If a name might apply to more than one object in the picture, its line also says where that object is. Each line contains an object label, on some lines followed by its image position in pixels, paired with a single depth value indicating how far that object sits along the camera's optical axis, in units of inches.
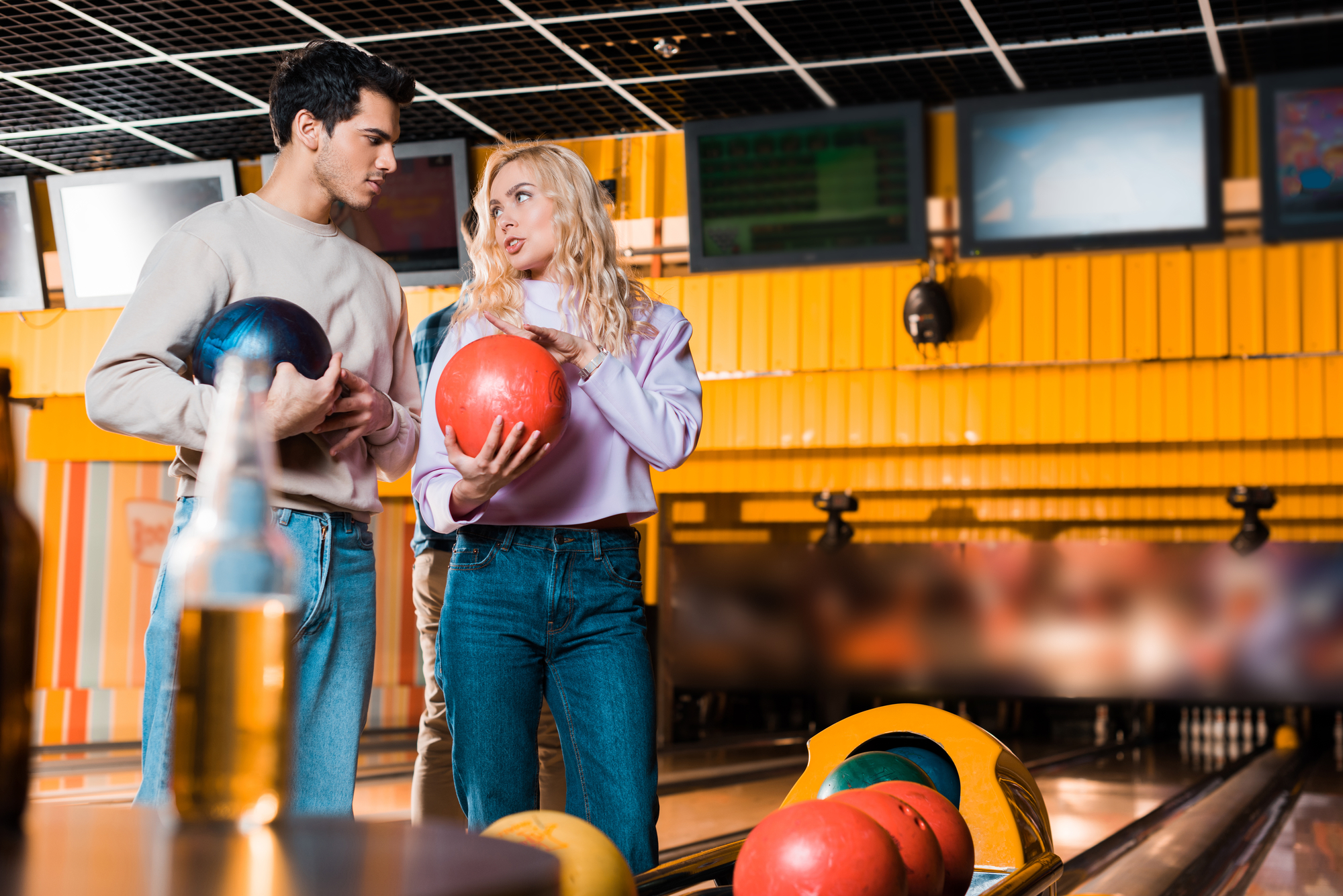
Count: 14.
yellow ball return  72.9
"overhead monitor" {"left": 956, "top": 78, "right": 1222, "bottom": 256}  176.9
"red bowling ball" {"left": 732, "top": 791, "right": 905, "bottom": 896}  50.9
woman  67.3
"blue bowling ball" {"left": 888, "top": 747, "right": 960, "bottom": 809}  81.4
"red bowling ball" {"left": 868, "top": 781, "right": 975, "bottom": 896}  64.2
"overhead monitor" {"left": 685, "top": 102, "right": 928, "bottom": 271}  189.8
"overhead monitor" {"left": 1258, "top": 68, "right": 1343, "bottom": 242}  170.1
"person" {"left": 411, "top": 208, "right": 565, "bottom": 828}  115.0
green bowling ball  73.4
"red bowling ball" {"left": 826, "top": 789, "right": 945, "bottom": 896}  57.2
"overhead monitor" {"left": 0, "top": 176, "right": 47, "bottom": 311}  230.7
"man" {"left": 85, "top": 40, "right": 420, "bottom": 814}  60.4
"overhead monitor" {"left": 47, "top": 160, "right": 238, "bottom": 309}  217.2
